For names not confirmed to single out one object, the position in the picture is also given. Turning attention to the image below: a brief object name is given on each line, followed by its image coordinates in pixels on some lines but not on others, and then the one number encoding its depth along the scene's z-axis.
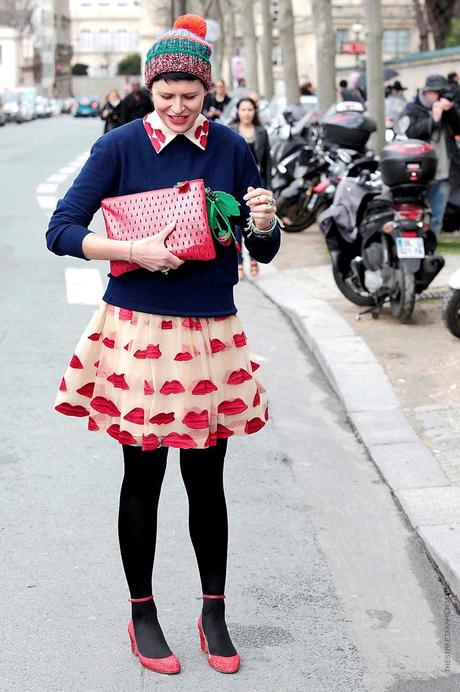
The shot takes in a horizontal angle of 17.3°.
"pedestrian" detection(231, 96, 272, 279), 13.59
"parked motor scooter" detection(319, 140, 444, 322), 9.91
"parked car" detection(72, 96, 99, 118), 107.94
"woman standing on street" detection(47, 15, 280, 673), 3.96
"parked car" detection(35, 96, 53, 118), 101.56
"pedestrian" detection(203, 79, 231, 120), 26.98
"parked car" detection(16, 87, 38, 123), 83.29
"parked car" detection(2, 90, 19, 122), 81.00
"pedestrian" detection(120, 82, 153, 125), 20.47
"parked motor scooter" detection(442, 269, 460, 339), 9.06
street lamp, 71.19
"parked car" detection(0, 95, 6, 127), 73.31
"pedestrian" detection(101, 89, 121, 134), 31.19
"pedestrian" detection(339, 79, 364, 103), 23.61
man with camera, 13.62
